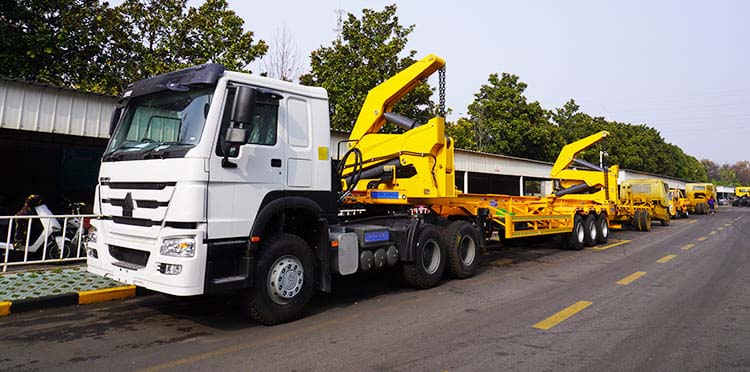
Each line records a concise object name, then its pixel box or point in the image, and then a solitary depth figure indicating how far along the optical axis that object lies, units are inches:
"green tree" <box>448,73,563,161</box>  1337.4
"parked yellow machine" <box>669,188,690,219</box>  1186.6
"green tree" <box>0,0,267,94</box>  613.3
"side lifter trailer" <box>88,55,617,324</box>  183.3
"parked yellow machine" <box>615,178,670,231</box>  916.6
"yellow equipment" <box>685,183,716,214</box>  1503.4
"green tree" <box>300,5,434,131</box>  796.0
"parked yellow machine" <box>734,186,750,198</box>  2585.6
